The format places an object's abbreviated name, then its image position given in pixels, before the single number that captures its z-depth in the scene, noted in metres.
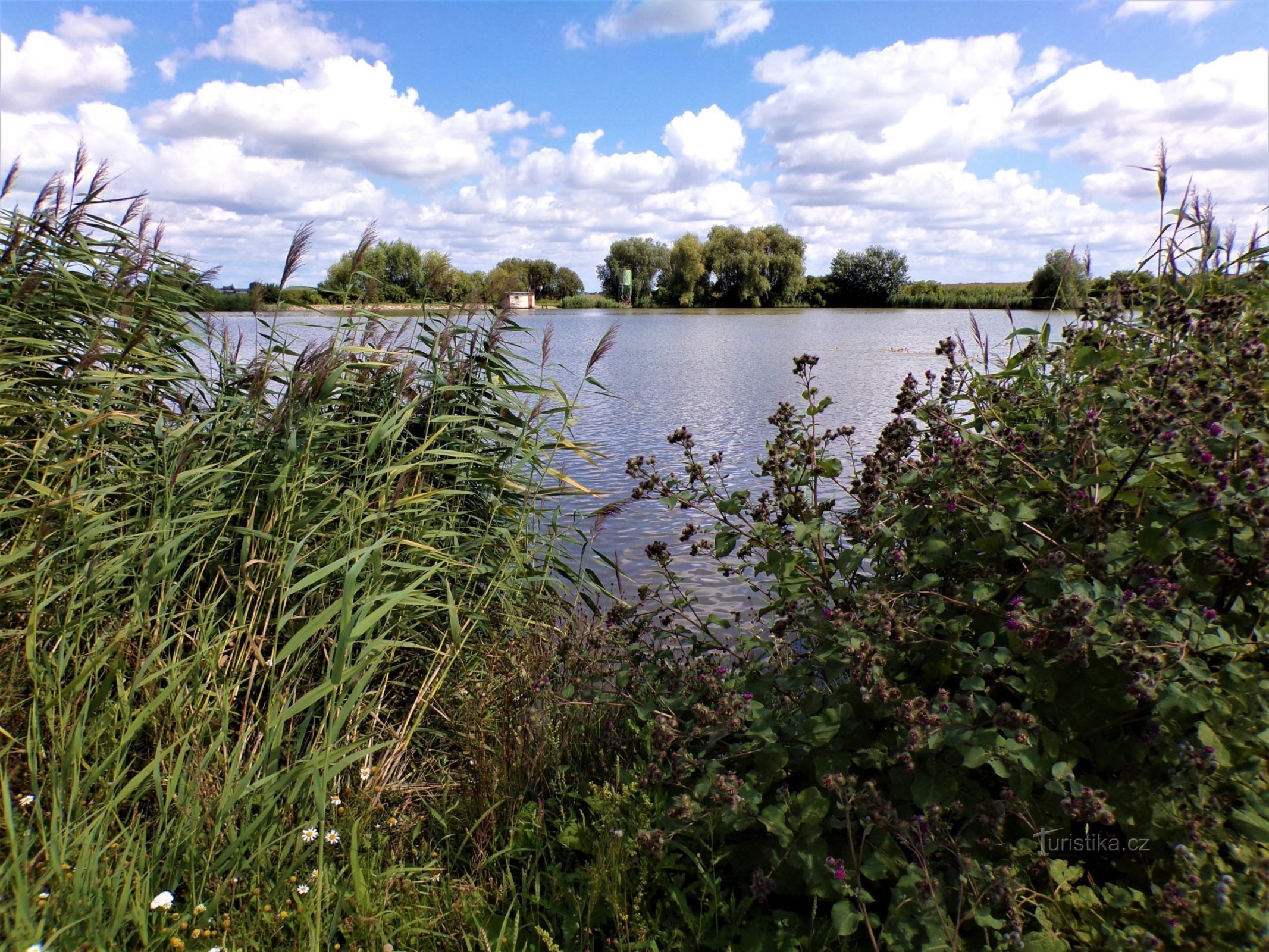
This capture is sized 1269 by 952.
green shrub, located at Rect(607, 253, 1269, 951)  1.77
